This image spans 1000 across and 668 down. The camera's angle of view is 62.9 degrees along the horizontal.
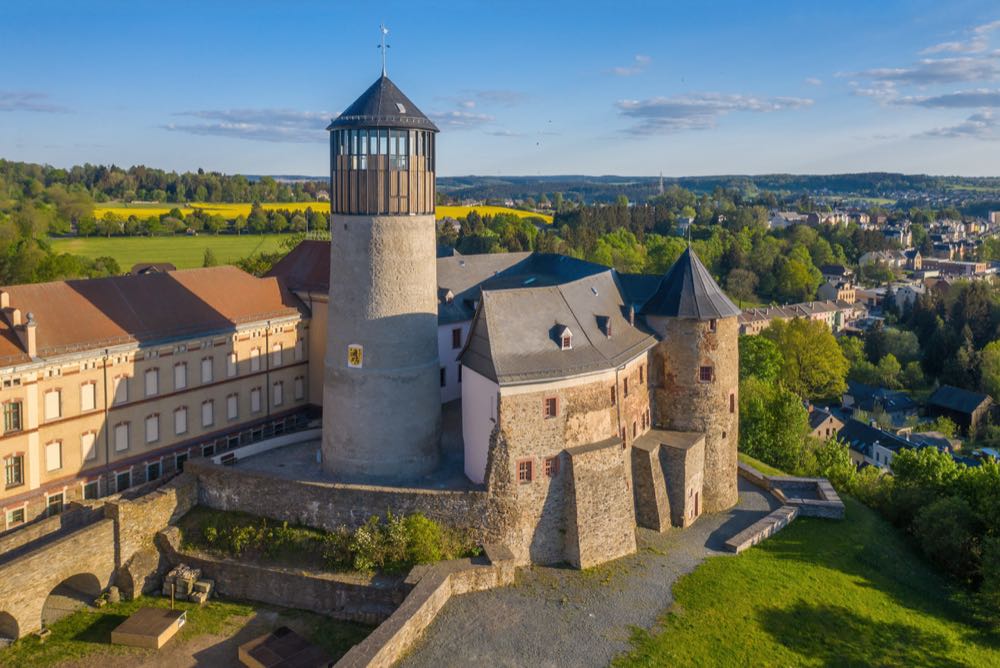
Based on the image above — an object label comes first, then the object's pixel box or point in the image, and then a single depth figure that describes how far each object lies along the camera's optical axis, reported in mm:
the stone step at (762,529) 34509
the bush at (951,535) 38312
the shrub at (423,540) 30078
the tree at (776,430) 54938
